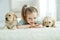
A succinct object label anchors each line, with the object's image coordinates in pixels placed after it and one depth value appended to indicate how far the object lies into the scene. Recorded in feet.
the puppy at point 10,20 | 3.84
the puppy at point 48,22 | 4.11
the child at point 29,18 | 4.08
